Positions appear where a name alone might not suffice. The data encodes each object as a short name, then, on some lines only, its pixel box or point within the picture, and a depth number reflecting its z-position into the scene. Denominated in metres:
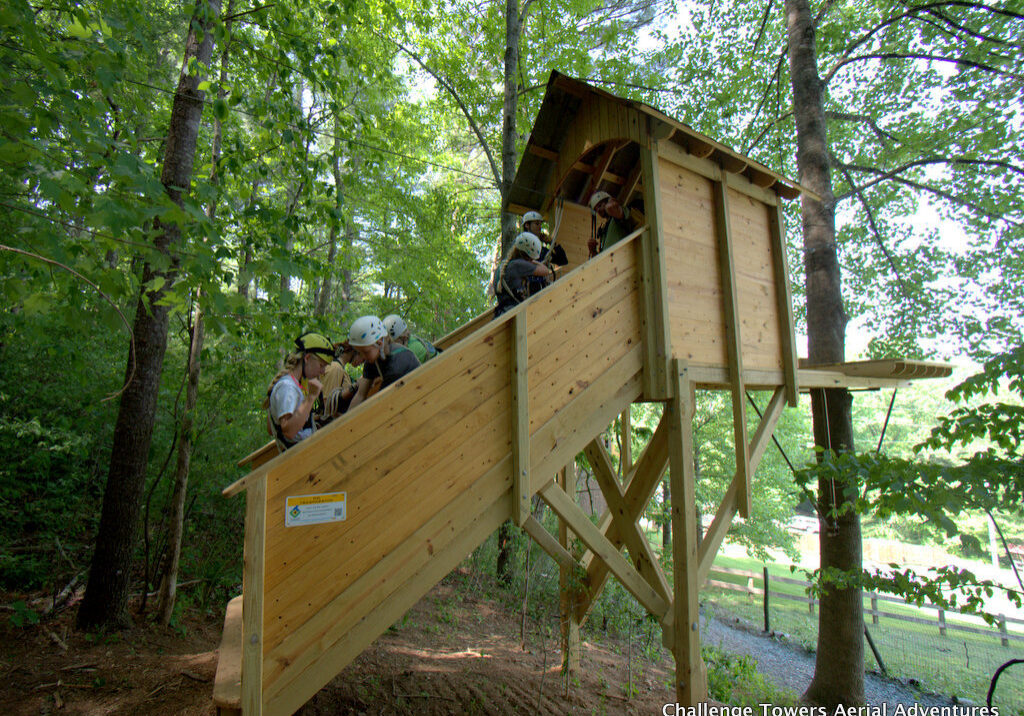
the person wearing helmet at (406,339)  4.32
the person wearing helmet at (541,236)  5.72
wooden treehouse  2.85
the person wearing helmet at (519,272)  5.10
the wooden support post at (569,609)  5.77
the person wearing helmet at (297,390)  3.50
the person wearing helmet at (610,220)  5.48
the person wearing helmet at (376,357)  3.72
